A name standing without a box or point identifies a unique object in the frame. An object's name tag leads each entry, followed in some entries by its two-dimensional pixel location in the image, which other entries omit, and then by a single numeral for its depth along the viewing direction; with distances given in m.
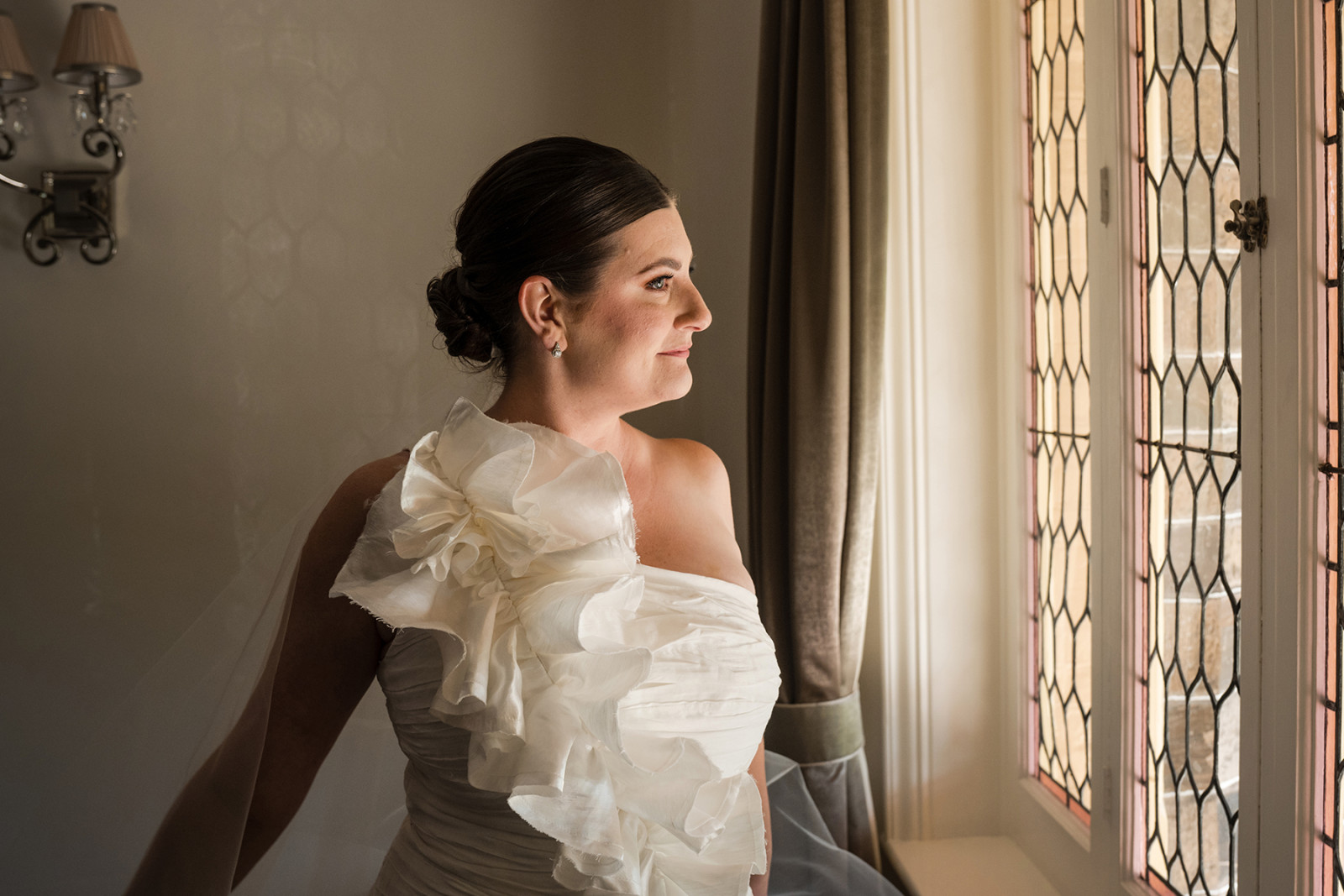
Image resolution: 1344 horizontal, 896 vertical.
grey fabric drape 1.60
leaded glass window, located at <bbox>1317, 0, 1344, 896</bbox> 0.97
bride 0.81
